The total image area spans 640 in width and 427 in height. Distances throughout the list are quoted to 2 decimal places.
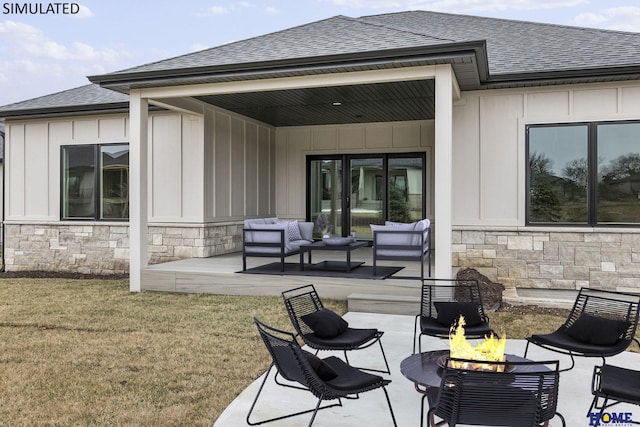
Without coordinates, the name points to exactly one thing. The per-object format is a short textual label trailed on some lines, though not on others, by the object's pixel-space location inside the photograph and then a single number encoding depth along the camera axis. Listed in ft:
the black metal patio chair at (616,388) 9.31
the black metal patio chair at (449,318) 13.79
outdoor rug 23.72
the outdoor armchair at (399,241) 22.49
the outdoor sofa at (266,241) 25.23
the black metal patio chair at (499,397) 7.97
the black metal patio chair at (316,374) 9.33
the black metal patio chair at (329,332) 12.62
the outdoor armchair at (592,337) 12.35
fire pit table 9.25
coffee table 24.08
